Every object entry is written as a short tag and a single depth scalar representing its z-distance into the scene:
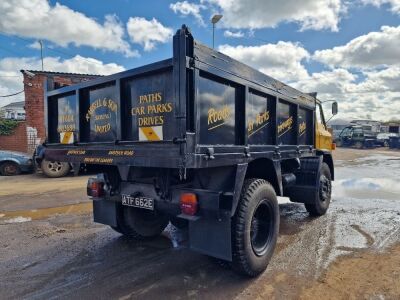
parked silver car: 12.85
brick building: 15.95
